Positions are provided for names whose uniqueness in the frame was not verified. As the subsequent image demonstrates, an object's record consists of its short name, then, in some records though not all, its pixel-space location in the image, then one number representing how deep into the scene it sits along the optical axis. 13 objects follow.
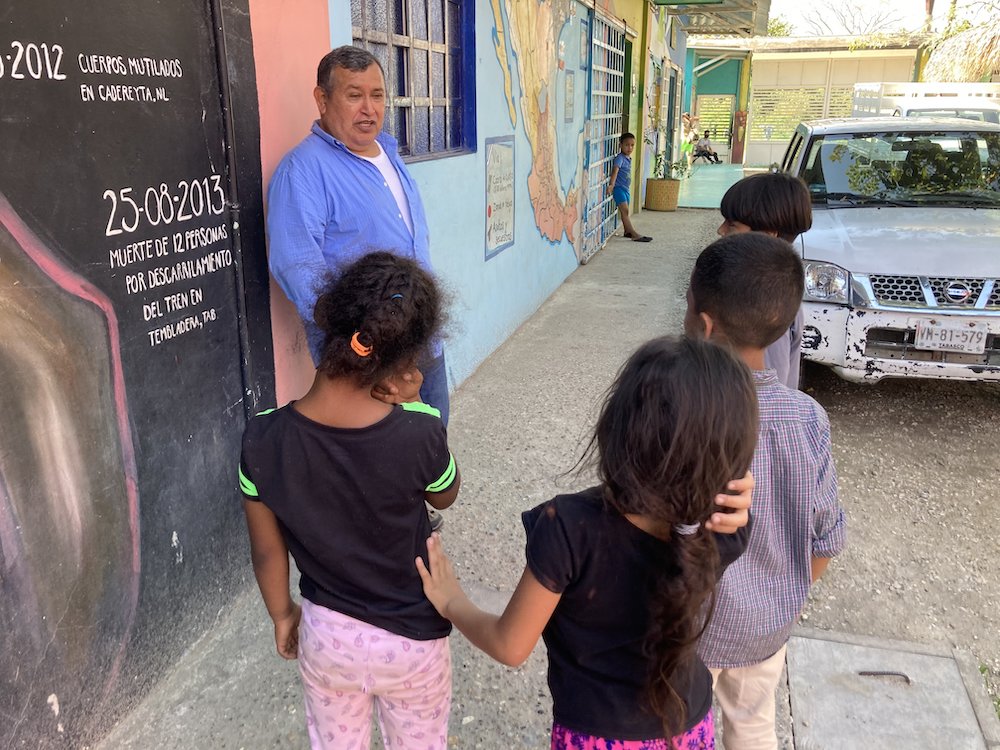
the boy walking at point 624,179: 10.70
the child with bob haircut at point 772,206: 2.70
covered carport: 25.59
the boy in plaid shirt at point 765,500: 1.53
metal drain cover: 2.31
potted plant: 14.02
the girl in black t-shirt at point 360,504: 1.44
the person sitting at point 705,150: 27.25
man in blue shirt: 2.58
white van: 13.13
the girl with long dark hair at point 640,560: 1.13
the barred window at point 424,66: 3.85
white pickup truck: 4.12
